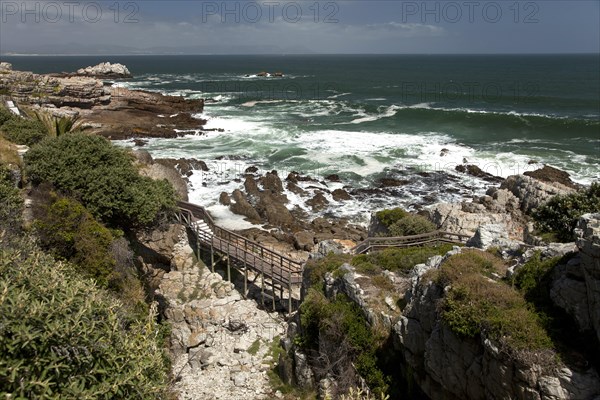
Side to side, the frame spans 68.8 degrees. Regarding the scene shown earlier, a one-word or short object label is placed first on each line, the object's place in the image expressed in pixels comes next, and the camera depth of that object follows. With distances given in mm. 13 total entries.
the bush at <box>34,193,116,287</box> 12922
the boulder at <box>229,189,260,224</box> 27469
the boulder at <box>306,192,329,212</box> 29184
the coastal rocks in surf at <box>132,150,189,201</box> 23267
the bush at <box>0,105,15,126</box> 22230
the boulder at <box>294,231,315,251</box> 23172
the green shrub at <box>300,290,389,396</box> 10695
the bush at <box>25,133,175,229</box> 15562
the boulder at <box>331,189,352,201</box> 30528
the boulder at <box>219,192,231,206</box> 29425
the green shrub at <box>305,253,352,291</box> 13619
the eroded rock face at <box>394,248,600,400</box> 6688
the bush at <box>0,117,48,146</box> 20373
